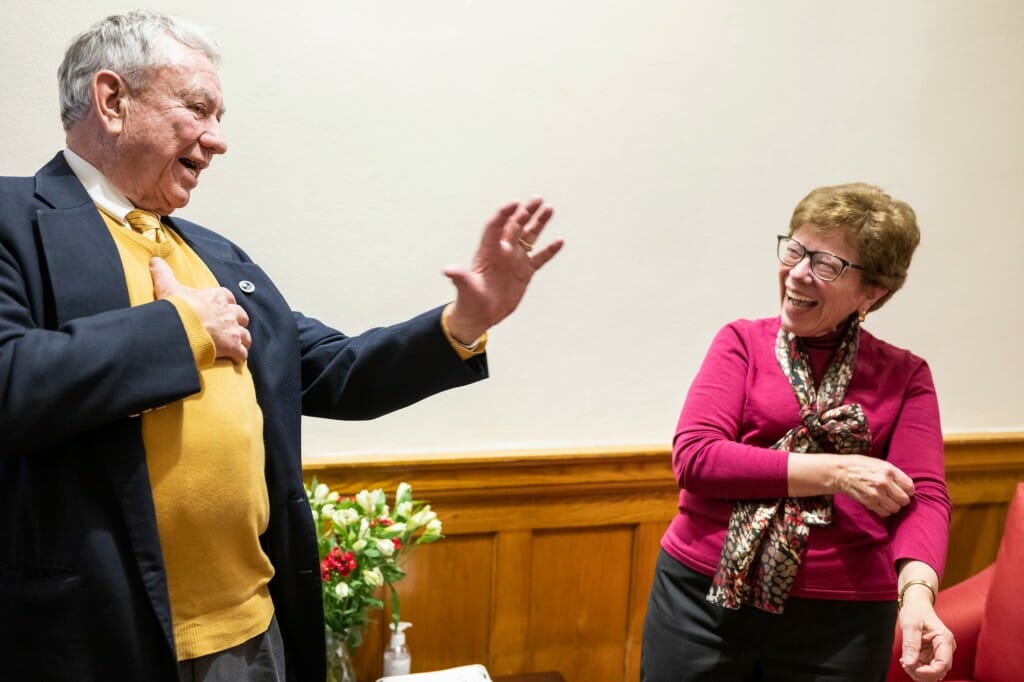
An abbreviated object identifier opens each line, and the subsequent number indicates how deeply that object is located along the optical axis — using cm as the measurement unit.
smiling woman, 183
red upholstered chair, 241
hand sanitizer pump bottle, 246
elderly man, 119
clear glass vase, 221
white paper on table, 228
